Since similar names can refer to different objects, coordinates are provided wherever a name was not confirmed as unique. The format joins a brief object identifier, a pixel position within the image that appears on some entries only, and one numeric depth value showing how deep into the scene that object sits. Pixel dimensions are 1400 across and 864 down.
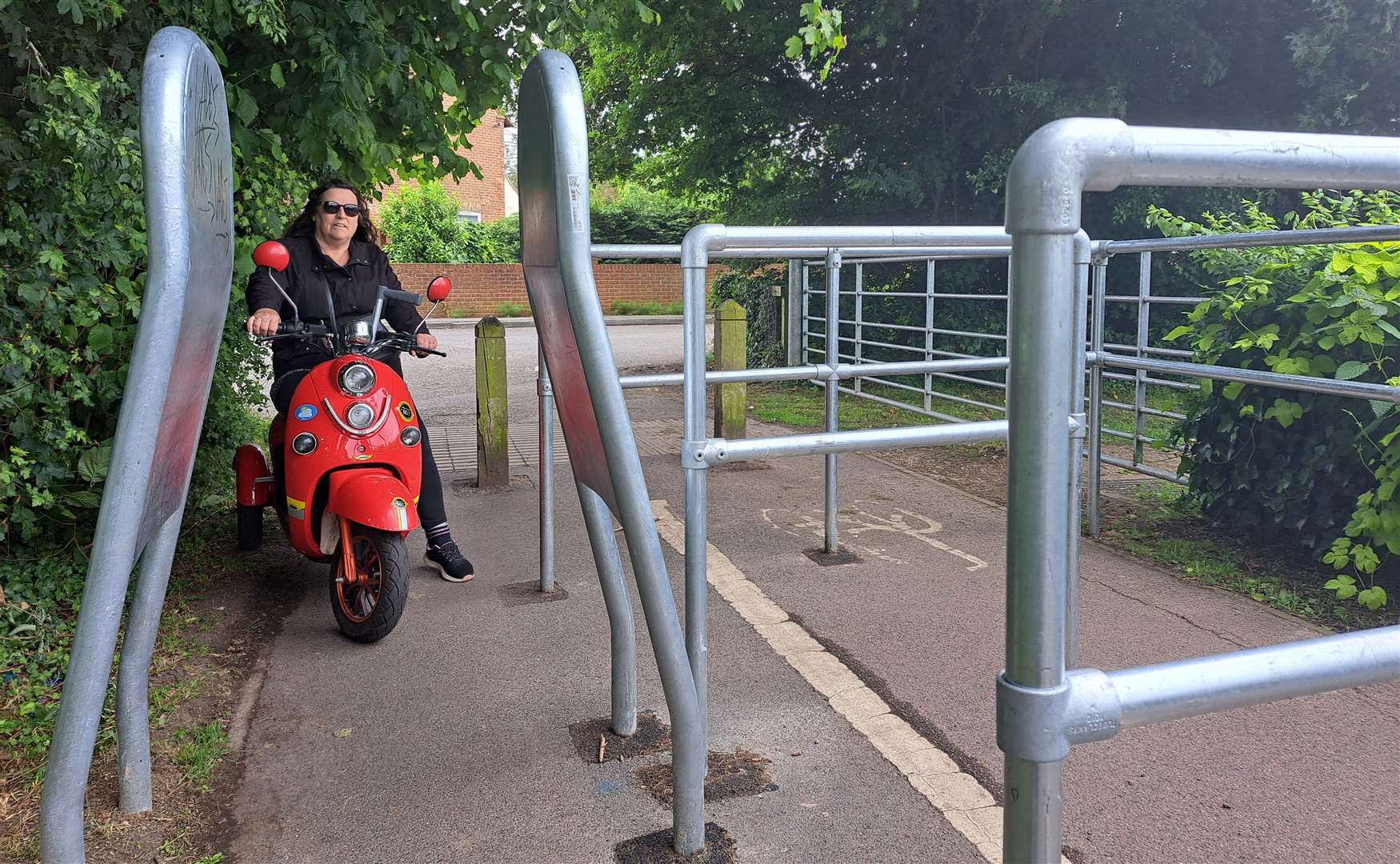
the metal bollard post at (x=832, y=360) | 5.11
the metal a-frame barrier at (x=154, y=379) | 2.04
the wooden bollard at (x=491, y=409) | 6.84
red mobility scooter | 3.98
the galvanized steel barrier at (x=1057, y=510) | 1.00
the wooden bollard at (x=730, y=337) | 7.68
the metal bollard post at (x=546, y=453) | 4.54
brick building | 36.09
